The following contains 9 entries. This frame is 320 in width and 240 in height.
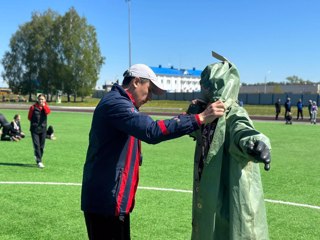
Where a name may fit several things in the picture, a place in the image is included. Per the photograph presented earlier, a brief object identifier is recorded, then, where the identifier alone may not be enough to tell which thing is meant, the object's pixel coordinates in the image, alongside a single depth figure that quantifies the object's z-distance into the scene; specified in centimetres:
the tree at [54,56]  6091
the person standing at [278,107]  3141
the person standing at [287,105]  2675
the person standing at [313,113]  2685
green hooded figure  273
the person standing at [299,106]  2970
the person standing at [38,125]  903
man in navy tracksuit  261
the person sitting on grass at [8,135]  1381
